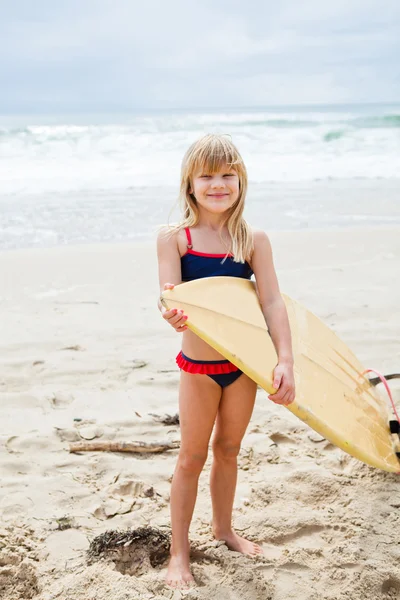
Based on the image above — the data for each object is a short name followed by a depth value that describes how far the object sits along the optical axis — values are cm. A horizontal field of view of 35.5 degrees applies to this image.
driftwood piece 299
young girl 203
